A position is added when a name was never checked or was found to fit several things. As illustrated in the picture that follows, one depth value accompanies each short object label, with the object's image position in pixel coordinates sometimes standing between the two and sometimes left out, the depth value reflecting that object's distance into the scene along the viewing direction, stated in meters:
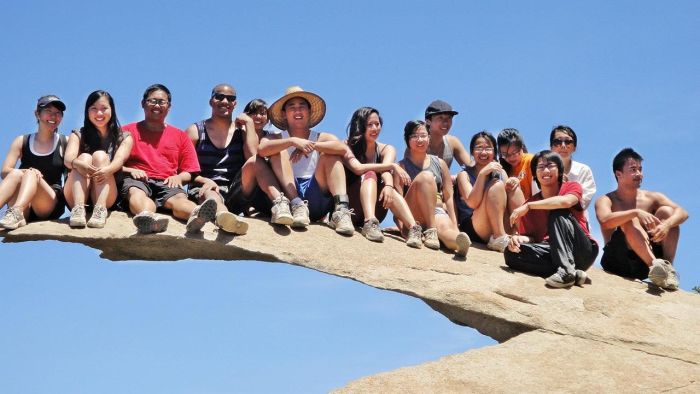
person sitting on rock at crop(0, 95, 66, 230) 8.57
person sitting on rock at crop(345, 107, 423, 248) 9.13
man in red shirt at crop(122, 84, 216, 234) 8.89
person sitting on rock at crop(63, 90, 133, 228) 8.59
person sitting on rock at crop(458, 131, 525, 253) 9.26
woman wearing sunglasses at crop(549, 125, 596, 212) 9.81
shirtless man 9.41
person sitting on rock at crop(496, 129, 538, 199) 9.76
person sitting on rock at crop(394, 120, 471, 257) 9.13
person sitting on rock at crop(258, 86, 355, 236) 8.95
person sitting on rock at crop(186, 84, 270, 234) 9.23
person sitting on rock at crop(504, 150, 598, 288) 8.88
